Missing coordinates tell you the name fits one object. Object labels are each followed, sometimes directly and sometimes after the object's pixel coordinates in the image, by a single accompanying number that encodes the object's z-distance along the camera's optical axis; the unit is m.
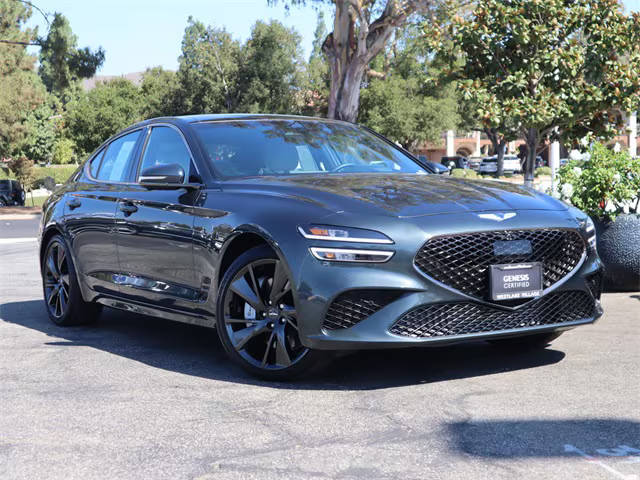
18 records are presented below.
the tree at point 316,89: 55.94
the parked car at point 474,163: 85.94
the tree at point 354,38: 25.06
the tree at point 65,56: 32.88
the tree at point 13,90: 46.75
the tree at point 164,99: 57.34
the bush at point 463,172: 57.08
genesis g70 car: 5.03
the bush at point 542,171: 70.04
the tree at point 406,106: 62.97
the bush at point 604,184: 9.09
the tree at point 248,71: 54.12
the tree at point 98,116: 76.00
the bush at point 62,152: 98.31
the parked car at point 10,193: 46.00
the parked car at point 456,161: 77.22
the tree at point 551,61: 12.66
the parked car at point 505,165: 80.81
